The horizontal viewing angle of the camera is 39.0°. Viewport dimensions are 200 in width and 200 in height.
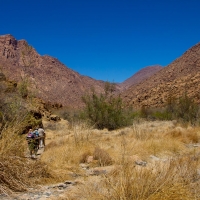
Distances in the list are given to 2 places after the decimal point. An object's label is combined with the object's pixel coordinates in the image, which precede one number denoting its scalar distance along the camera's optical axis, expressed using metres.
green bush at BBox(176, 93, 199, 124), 29.89
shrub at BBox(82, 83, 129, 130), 23.64
